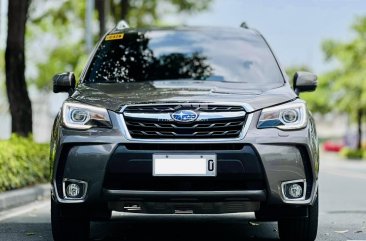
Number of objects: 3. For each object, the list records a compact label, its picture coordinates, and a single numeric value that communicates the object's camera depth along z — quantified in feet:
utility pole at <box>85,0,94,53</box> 96.14
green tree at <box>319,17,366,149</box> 219.23
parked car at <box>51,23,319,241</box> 25.20
